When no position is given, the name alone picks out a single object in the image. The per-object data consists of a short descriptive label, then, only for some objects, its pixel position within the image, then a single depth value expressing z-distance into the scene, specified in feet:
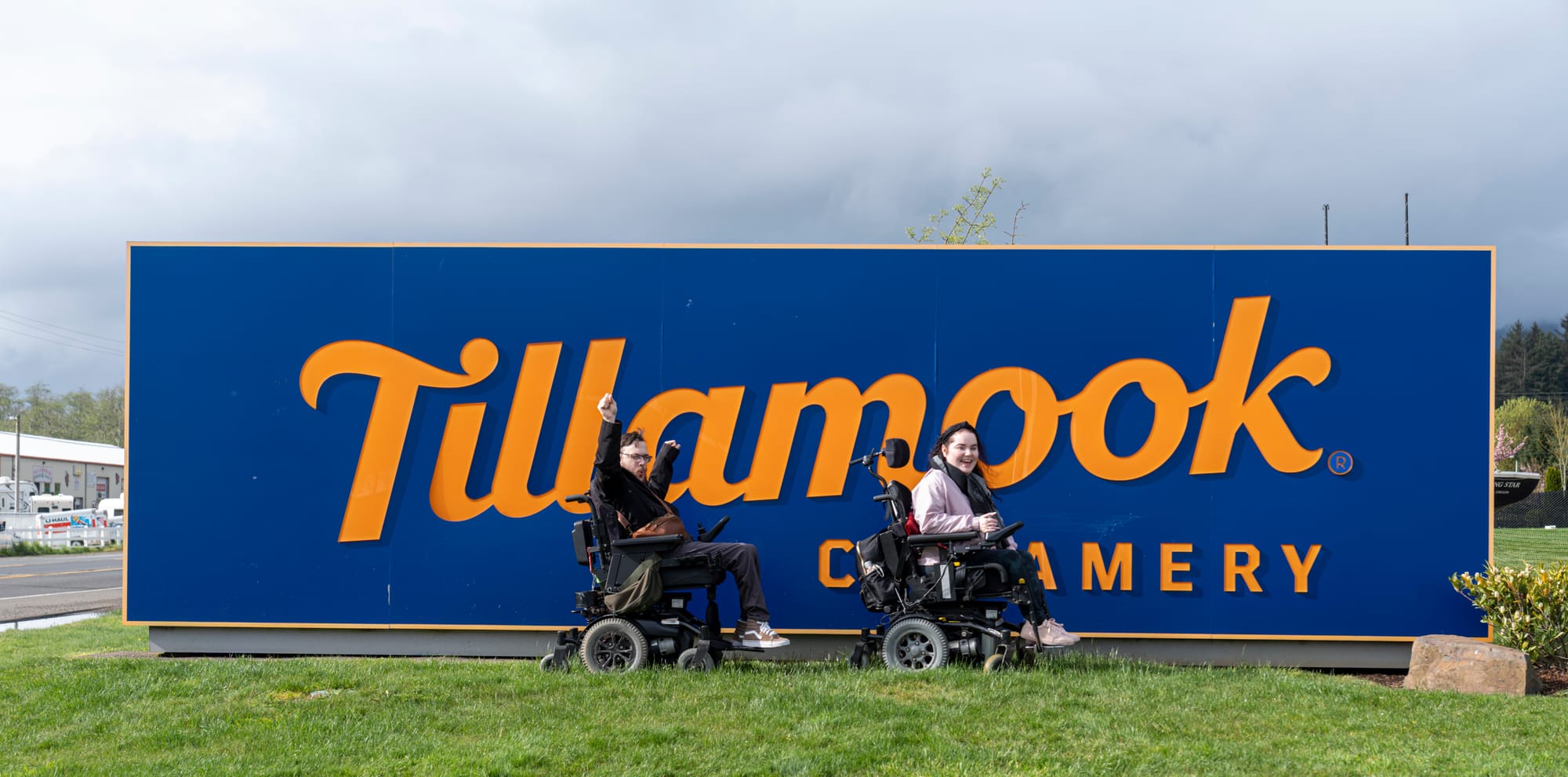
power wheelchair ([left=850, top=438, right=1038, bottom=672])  19.43
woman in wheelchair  19.53
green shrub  20.81
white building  188.44
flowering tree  162.91
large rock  18.69
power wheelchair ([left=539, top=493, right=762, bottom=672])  19.42
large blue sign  22.39
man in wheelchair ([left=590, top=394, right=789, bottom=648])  19.60
